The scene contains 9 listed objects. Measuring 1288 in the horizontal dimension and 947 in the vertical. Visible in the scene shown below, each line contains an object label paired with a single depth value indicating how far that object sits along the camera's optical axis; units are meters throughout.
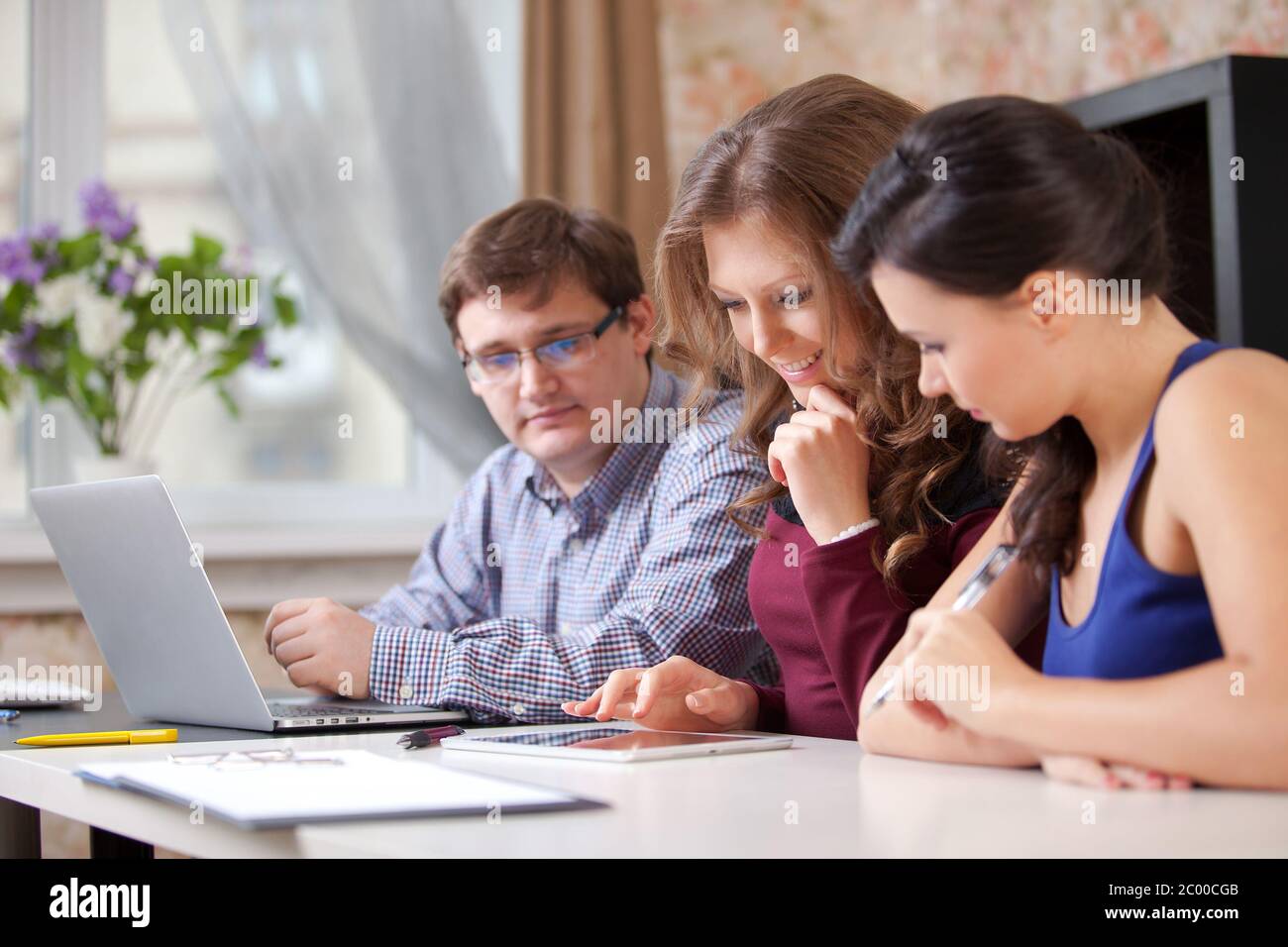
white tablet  1.08
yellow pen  1.25
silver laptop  1.26
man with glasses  1.48
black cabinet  1.64
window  2.71
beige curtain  2.73
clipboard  0.81
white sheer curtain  2.69
